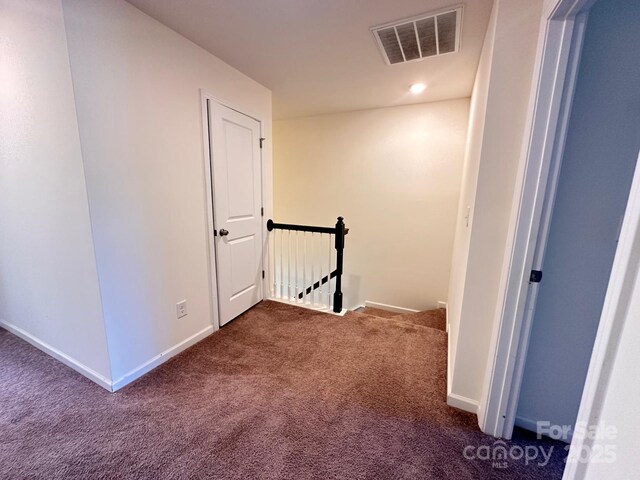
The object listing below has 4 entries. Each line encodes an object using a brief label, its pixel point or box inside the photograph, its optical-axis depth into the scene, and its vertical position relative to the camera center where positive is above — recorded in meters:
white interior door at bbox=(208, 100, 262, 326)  2.23 -0.18
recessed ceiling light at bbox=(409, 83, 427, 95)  2.60 +1.04
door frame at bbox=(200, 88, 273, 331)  2.07 +0.07
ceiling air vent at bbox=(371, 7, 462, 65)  1.65 +1.06
